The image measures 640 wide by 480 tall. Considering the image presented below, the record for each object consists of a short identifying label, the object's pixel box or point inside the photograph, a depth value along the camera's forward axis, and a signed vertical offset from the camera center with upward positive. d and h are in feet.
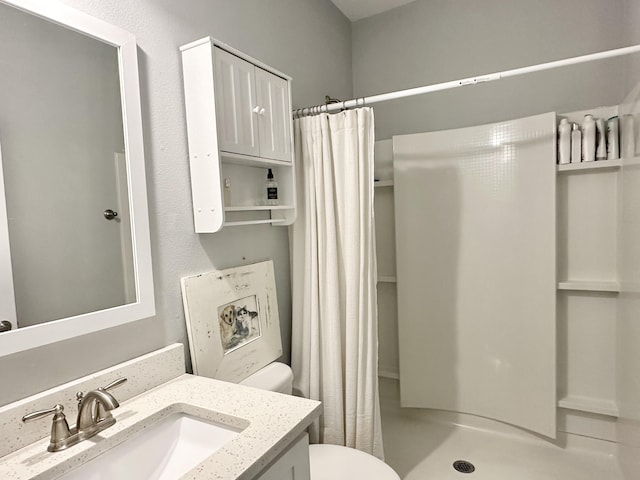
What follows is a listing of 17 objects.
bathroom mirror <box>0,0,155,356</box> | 2.91 +0.47
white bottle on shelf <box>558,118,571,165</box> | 6.13 +1.14
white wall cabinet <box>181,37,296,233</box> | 4.09 +1.18
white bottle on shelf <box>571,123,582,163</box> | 6.06 +1.06
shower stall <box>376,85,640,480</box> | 6.21 -1.66
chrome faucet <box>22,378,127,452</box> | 2.82 -1.50
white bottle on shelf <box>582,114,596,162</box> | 5.96 +1.13
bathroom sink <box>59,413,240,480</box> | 3.05 -1.95
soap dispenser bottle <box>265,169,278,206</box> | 5.25 +0.47
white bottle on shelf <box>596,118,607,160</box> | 5.97 +1.11
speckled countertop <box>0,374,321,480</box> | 2.58 -1.65
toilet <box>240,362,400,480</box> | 4.45 -3.07
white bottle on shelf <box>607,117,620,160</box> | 5.88 +1.11
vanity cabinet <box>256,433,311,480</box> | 2.89 -2.02
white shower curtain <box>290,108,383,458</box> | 5.30 -0.80
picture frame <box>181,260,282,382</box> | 4.30 -1.24
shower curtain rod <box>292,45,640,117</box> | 4.29 +1.70
